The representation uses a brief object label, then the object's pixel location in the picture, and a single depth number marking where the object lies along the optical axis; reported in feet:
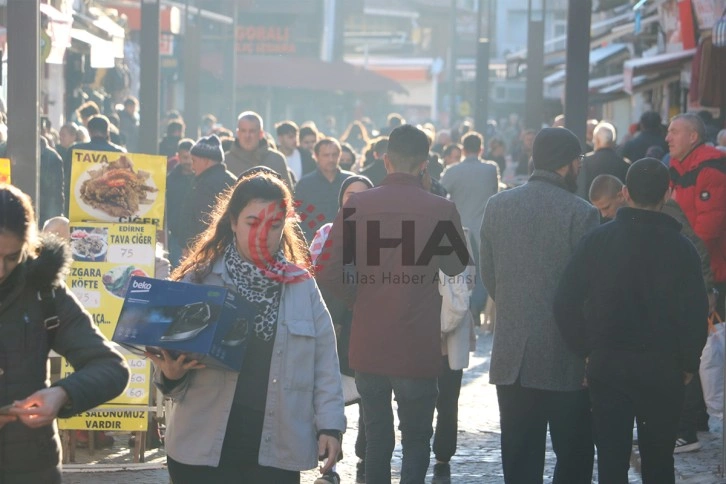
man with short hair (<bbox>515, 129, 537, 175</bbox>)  73.92
